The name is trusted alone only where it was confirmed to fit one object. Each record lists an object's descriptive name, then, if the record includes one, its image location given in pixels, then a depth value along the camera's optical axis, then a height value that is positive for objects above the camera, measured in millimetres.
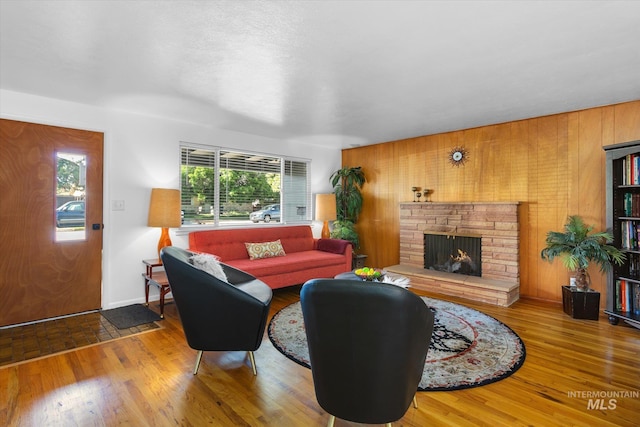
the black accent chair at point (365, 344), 1405 -597
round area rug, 2322 -1149
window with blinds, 4605 +427
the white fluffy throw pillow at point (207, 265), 2657 -420
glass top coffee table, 2962 -625
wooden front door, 3305 -105
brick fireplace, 4203 -444
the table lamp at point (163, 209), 3898 +56
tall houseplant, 5926 +298
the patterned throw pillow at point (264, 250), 4516 -509
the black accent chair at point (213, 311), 2262 -689
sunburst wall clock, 4854 +886
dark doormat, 3391 -1133
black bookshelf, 3322 -121
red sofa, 4223 -588
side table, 3471 -731
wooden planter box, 3500 -976
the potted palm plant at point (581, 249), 3379 -374
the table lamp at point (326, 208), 5711 +106
